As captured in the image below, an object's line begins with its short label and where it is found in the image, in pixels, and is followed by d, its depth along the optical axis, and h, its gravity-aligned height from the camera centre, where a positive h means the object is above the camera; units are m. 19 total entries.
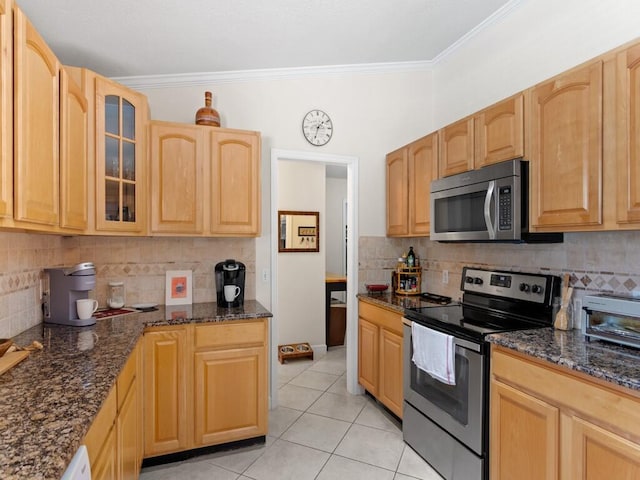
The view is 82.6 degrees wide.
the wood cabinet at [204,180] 2.47 +0.40
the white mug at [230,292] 2.61 -0.39
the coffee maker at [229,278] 2.62 -0.29
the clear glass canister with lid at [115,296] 2.54 -0.41
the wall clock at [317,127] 3.12 +0.96
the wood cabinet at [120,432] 1.17 -0.75
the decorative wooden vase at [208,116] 2.64 +0.88
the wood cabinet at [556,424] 1.26 -0.73
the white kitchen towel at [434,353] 2.00 -0.67
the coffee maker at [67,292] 2.05 -0.31
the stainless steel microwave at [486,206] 1.93 +0.20
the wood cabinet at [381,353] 2.65 -0.91
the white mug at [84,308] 2.04 -0.40
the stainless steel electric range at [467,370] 1.85 -0.72
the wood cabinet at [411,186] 2.75 +0.43
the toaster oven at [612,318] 1.51 -0.35
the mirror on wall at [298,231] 4.37 +0.09
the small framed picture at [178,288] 2.71 -0.37
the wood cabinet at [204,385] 2.19 -0.92
